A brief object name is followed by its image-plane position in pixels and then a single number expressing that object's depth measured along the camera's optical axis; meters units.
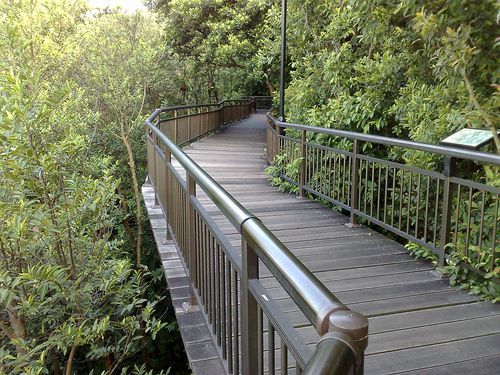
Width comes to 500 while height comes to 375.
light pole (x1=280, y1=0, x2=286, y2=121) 8.13
